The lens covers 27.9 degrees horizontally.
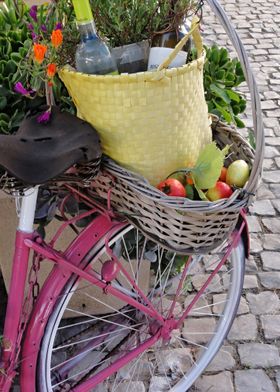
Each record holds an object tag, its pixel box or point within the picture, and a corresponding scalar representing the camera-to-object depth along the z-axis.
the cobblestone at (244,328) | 2.87
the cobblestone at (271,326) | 2.87
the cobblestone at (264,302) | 3.03
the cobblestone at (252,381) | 2.61
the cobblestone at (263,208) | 3.78
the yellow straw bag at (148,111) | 1.56
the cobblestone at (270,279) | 3.18
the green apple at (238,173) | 1.80
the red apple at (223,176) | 1.87
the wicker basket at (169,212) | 1.62
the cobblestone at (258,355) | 2.72
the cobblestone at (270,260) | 3.32
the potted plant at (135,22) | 1.70
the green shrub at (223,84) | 2.51
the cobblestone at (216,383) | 2.62
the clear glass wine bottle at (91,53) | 1.55
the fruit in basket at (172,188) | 1.66
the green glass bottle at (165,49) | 1.68
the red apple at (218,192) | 1.74
